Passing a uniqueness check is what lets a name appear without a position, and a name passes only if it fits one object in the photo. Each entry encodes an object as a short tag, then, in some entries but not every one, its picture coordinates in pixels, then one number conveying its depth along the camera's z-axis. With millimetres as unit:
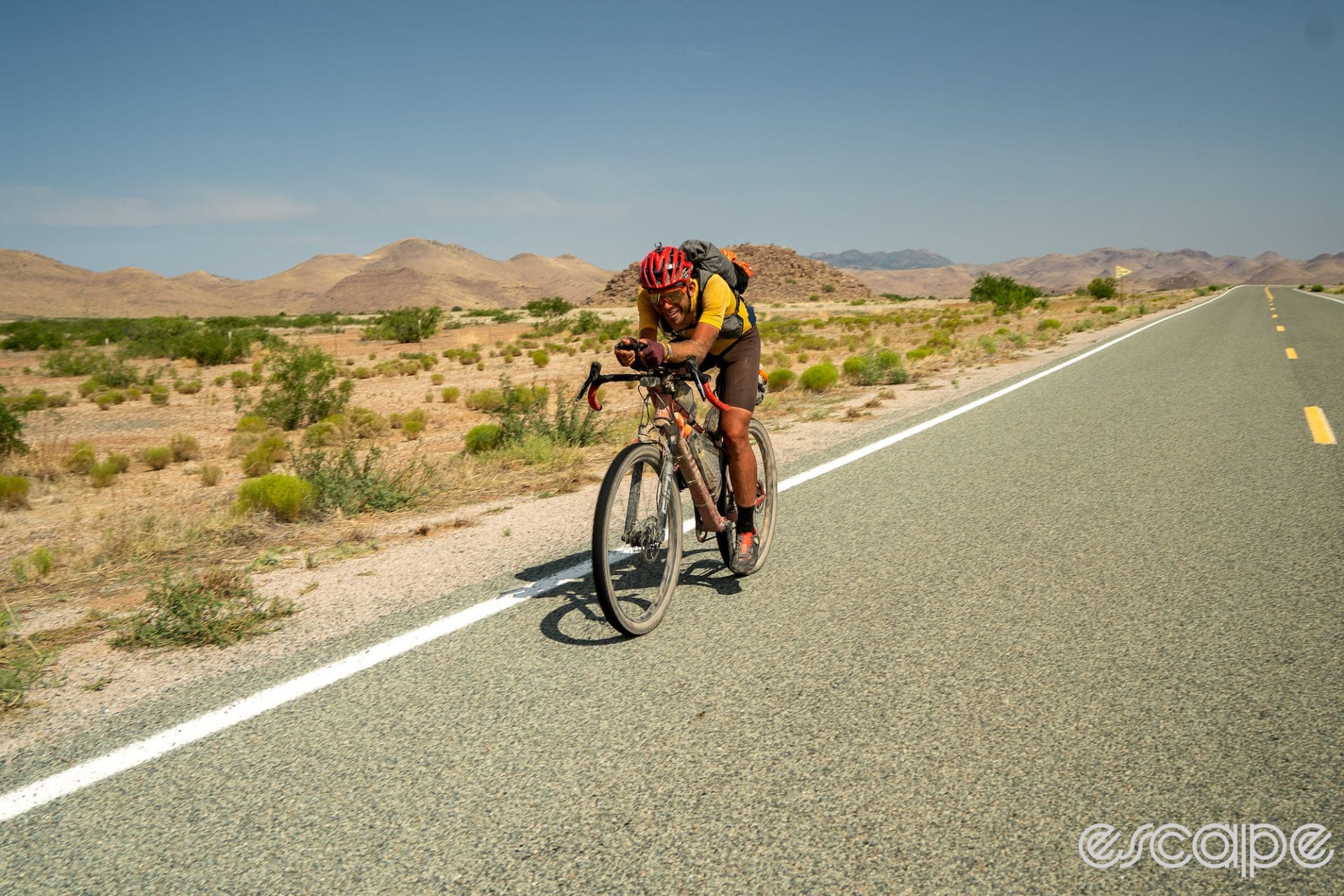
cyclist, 4336
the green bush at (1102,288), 73625
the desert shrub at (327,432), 14868
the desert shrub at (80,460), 13250
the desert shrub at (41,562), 6168
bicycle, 4156
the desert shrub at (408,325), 43156
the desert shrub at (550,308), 64375
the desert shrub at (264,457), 12617
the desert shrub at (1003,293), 54884
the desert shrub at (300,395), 17359
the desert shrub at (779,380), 16859
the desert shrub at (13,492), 10680
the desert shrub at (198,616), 4469
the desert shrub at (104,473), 12148
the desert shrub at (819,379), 15805
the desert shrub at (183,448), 14281
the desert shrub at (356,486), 7723
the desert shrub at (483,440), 11711
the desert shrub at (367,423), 15727
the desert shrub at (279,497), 7582
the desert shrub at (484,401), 19062
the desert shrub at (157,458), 13531
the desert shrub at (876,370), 16516
